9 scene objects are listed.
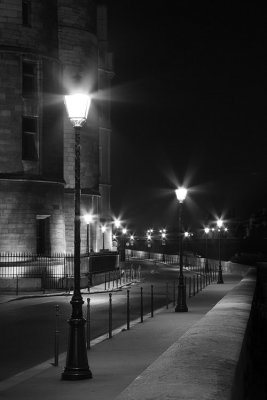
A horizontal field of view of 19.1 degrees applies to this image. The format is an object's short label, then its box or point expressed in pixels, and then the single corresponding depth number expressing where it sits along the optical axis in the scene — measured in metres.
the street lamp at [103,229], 62.31
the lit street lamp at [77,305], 12.64
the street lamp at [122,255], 84.79
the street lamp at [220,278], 43.39
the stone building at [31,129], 42.25
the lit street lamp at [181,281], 25.32
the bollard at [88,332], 17.29
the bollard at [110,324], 19.23
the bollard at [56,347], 14.88
